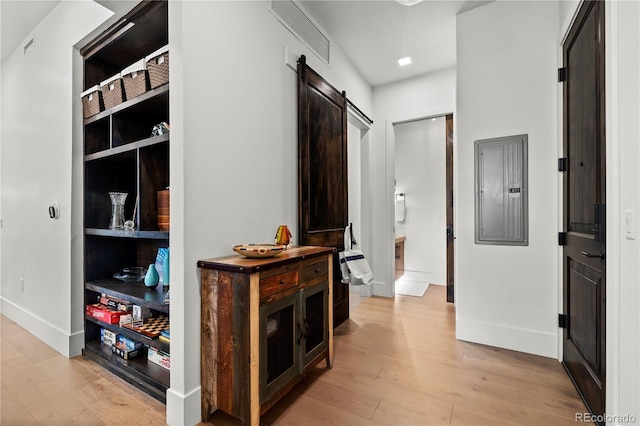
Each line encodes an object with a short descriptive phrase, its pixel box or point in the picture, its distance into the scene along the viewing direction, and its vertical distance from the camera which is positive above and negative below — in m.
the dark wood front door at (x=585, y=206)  1.51 +0.03
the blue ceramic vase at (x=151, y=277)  2.09 -0.47
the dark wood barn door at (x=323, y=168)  2.49 +0.42
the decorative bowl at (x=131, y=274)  2.34 -0.51
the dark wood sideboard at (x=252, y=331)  1.40 -0.63
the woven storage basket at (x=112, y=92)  2.03 +0.86
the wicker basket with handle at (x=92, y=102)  2.18 +0.85
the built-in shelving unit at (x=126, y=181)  1.84 +0.25
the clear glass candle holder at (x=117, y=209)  2.25 +0.03
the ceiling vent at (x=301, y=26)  2.29 +1.62
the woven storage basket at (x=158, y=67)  1.73 +0.88
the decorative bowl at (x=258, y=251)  1.59 -0.21
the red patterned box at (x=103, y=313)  2.13 -0.75
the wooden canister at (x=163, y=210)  1.84 +0.02
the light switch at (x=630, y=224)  1.16 -0.06
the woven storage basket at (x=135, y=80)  1.86 +0.87
